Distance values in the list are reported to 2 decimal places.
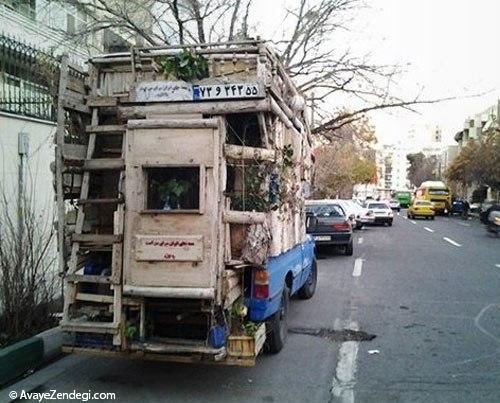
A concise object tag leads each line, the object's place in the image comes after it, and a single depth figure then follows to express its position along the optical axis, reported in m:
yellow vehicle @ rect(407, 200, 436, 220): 46.59
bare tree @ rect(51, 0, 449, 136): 15.11
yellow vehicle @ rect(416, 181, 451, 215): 56.06
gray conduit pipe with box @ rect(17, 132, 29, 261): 8.84
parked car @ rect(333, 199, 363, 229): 28.27
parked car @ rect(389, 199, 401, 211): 70.25
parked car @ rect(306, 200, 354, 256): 16.92
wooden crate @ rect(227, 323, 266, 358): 5.32
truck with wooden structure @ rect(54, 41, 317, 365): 5.30
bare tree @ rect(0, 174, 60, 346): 6.68
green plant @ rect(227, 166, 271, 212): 5.80
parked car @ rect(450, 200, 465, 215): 55.44
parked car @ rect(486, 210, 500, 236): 25.55
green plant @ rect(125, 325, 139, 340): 5.38
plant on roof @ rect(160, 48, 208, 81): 5.80
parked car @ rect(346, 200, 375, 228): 31.84
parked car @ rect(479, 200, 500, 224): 27.16
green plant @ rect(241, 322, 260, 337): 5.46
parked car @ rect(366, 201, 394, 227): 35.84
